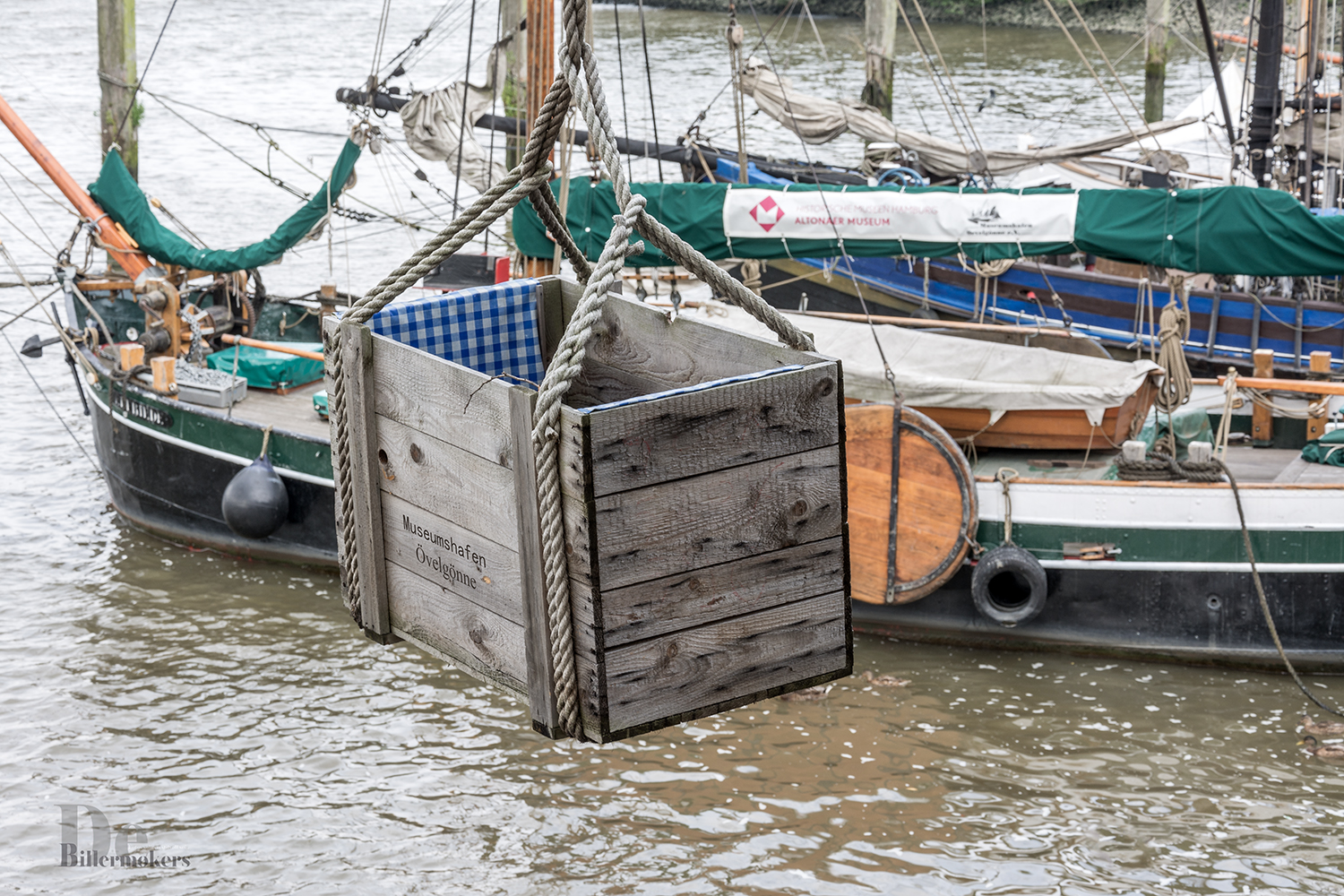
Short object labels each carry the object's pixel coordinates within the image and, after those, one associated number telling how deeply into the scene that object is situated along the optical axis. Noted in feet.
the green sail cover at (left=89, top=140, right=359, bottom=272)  43.45
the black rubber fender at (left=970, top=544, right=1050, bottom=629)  33.86
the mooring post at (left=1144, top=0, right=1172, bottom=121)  95.06
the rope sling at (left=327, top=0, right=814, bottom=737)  11.78
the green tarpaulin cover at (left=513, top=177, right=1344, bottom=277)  34.63
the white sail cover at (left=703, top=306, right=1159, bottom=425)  35.24
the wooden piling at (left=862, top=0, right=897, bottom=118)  86.22
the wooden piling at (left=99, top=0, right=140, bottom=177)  61.31
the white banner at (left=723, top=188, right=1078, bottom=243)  37.37
